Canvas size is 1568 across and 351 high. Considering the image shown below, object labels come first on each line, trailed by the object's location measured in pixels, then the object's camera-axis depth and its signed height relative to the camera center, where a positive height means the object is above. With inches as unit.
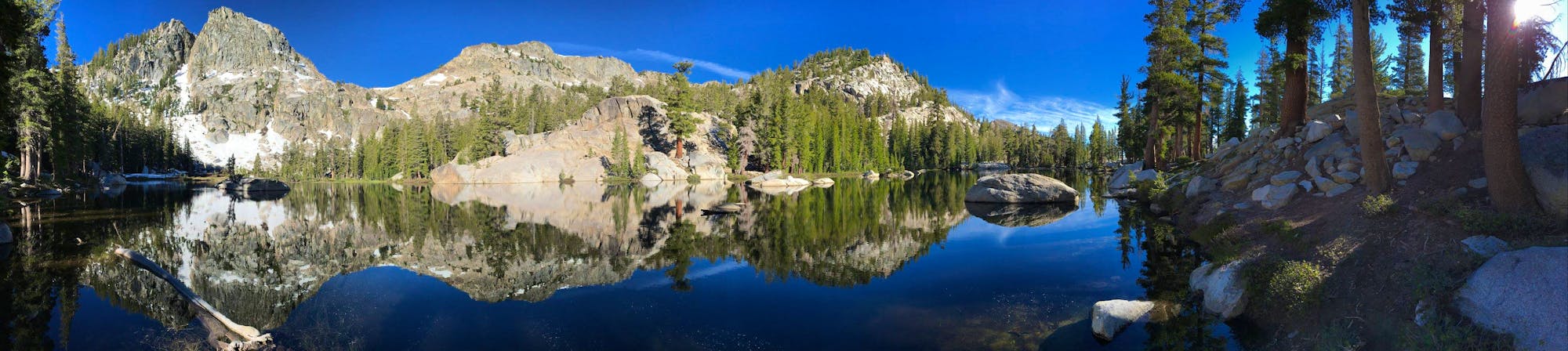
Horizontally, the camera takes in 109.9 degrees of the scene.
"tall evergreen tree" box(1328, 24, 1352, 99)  1986.7 +407.1
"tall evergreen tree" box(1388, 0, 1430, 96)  1706.4 +356.4
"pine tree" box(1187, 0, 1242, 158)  1236.5 +286.1
